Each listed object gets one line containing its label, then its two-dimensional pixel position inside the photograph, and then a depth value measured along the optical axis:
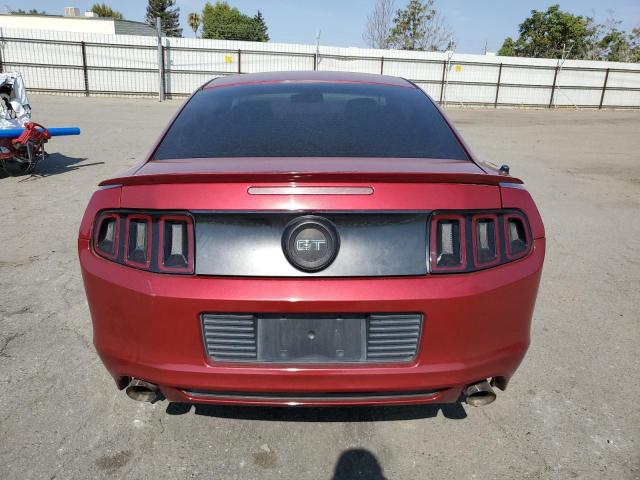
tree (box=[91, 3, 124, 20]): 88.19
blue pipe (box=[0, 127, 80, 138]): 6.92
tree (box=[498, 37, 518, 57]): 54.08
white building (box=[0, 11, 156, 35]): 50.51
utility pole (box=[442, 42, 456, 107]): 26.31
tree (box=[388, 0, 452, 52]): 42.56
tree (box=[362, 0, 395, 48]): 41.94
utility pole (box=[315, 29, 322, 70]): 25.11
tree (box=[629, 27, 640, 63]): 45.72
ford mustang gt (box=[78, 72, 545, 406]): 1.73
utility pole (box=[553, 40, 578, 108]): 28.06
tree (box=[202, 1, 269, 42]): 66.44
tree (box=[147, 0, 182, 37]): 83.99
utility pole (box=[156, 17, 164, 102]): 23.31
